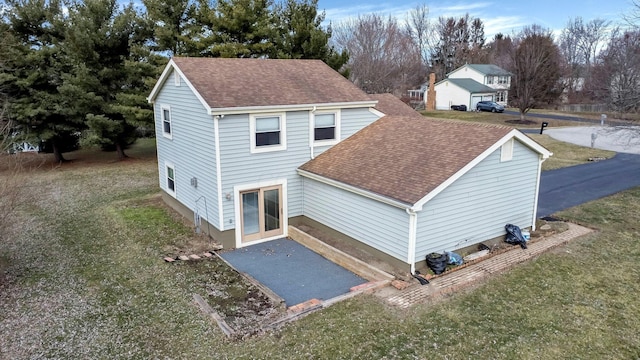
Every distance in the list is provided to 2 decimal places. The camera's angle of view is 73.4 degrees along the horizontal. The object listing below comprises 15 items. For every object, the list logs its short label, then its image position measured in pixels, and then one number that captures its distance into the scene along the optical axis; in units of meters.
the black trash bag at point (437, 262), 10.30
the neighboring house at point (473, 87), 50.19
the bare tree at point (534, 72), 41.09
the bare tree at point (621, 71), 18.81
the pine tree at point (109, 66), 23.42
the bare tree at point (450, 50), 70.38
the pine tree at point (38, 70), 23.70
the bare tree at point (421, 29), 69.50
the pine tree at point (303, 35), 25.44
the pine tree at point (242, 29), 24.36
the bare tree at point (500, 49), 70.31
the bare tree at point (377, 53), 47.94
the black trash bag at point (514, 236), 12.08
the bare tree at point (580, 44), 69.88
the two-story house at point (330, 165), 10.70
